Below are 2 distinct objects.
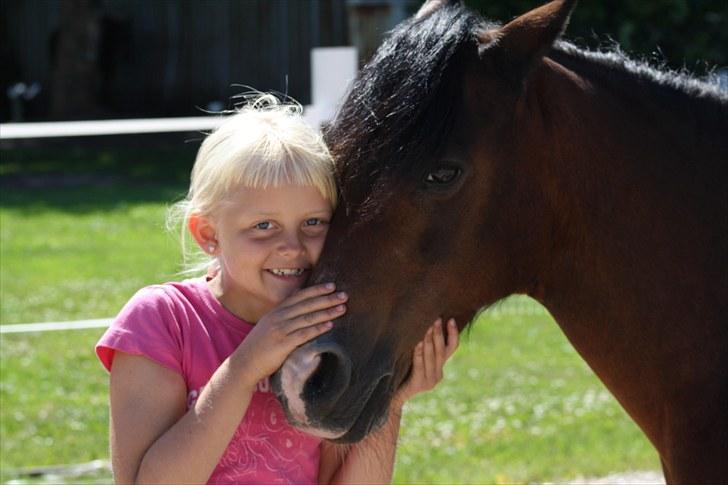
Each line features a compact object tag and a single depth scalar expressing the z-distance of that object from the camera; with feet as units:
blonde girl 12.47
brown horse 12.69
